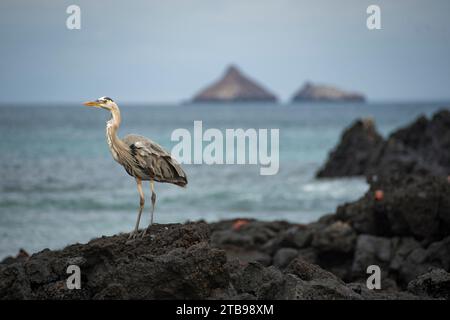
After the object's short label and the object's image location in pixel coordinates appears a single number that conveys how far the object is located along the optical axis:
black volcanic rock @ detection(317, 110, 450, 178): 26.64
